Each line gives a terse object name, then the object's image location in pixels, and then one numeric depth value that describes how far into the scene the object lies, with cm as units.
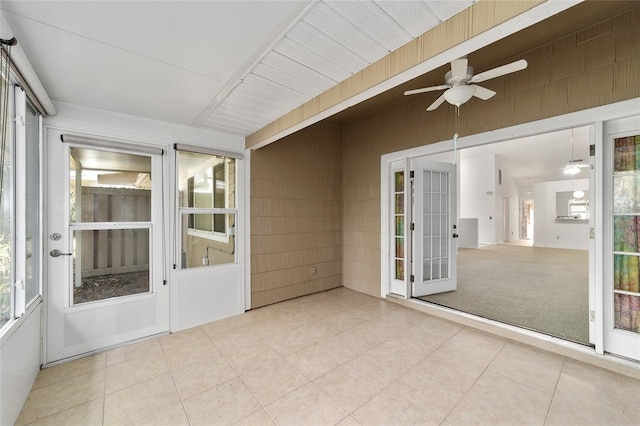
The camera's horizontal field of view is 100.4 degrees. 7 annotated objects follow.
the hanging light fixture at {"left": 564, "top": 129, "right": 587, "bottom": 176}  746
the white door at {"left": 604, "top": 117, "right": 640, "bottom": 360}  227
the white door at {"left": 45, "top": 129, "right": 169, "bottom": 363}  252
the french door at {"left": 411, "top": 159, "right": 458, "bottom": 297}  402
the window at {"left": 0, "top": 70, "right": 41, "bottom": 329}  183
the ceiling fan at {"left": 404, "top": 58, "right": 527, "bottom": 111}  201
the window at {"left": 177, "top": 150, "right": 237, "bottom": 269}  325
